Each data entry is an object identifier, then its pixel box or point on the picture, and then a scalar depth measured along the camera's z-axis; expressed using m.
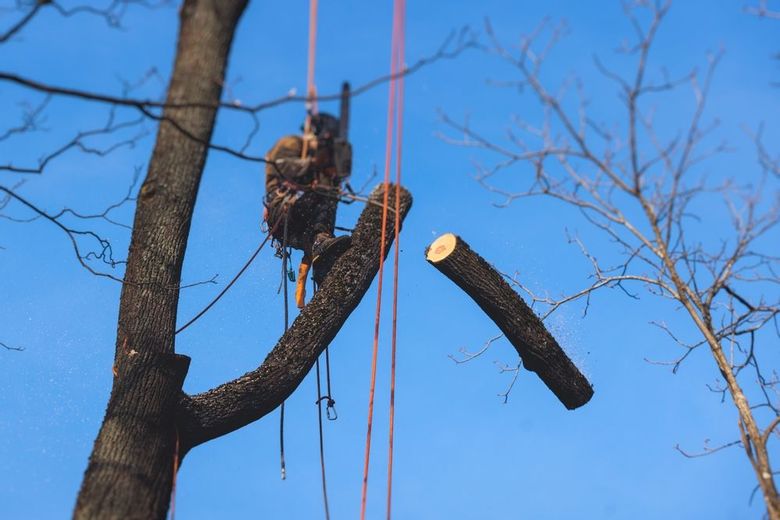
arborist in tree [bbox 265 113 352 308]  9.59
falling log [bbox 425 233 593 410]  12.52
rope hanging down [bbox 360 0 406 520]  11.01
